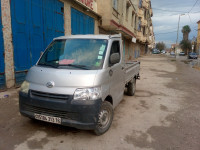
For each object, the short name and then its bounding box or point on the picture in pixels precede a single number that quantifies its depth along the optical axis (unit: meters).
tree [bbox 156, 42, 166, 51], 117.25
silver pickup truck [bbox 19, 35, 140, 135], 2.82
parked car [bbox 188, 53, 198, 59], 38.19
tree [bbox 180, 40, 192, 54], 70.50
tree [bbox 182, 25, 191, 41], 80.25
